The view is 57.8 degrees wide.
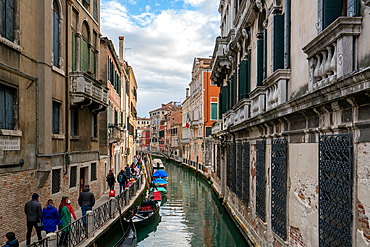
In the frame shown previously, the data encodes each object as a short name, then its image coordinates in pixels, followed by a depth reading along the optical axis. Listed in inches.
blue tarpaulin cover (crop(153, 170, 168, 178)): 845.4
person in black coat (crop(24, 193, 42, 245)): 281.4
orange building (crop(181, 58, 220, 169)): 1368.1
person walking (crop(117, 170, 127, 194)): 600.1
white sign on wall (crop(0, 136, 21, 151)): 277.3
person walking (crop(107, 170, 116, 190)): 561.6
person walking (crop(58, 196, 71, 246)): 304.8
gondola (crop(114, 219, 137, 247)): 352.5
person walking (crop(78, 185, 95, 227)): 373.4
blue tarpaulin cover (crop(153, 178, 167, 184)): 826.0
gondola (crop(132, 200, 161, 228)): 488.2
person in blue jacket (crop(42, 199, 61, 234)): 286.8
